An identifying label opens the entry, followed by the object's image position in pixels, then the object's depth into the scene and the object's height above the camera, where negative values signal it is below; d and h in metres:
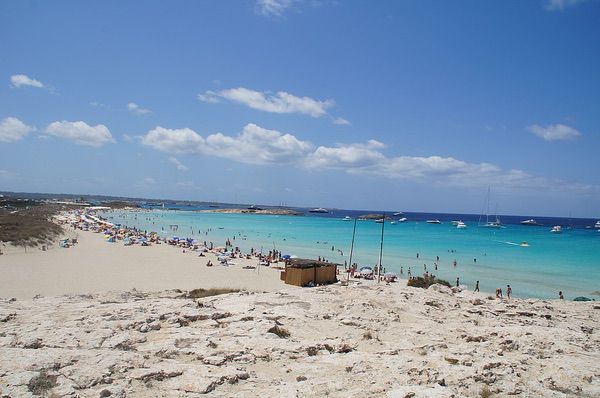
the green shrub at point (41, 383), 6.77 -3.55
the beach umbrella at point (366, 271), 32.55 -5.32
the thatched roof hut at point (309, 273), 25.34 -4.49
